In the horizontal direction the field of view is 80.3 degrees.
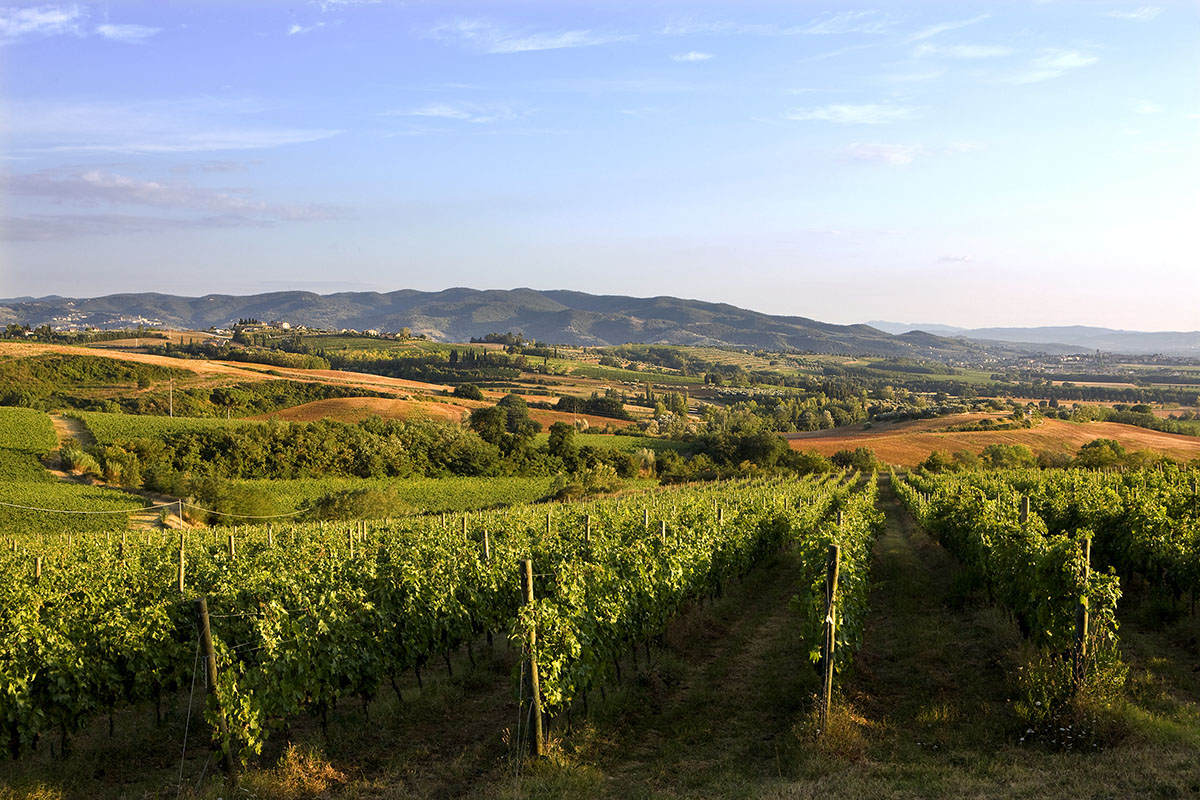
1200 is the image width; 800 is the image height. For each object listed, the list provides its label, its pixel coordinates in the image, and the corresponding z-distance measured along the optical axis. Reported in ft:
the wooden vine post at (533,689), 27.17
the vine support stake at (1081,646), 27.48
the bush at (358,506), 116.57
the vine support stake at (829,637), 27.45
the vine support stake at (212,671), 25.21
